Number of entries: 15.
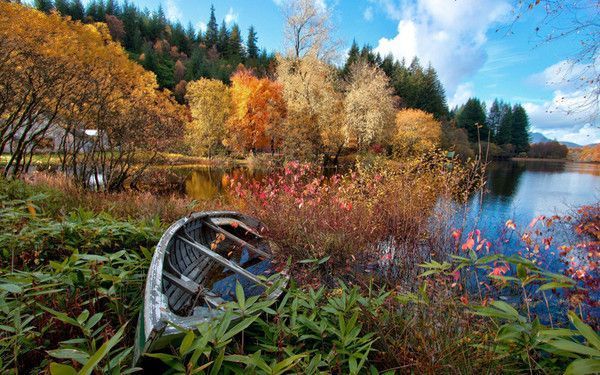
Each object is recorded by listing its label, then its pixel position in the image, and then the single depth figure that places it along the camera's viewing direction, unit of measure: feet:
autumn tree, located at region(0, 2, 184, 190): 26.09
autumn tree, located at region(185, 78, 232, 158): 92.53
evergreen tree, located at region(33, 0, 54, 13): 174.00
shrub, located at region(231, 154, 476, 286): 15.97
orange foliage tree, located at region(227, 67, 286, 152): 93.50
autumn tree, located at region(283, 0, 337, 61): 72.62
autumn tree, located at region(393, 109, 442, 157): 89.51
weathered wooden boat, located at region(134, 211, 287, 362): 5.51
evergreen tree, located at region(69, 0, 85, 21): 199.31
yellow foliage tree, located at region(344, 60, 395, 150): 71.97
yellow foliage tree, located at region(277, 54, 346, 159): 72.18
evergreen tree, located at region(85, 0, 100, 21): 214.07
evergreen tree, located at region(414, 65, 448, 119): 161.58
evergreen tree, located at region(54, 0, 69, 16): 190.75
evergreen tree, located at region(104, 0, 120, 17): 228.43
